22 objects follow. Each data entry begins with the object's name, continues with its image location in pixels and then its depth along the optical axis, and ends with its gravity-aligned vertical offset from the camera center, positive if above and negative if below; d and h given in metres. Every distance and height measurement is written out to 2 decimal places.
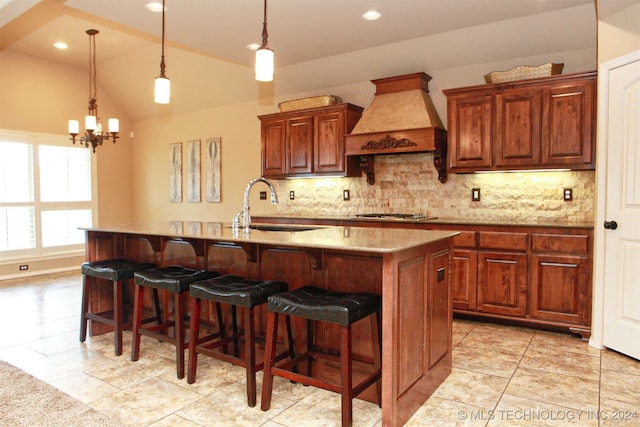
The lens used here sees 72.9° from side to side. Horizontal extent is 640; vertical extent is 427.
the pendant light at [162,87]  2.97 +0.77
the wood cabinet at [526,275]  3.63 -0.68
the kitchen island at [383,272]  2.17 -0.47
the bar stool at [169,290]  2.87 -0.65
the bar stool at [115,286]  3.30 -0.70
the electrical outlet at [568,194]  4.25 +0.03
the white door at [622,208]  3.15 -0.08
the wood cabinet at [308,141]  5.25 +0.73
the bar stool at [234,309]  2.50 -0.67
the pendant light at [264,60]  2.62 +0.84
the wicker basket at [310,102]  5.34 +1.22
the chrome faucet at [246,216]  3.33 -0.14
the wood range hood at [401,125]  4.58 +0.81
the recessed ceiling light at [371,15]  3.85 +1.65
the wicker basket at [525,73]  3.98 +1.18
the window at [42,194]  6.30 +0.08
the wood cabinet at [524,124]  3.82 +0.69
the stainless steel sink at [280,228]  3.35 -0.23
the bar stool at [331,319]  2.15 -0.64
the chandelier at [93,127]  4.95 +0.84
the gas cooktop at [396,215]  4.93 -0.21
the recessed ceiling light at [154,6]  3.57 +1.61
